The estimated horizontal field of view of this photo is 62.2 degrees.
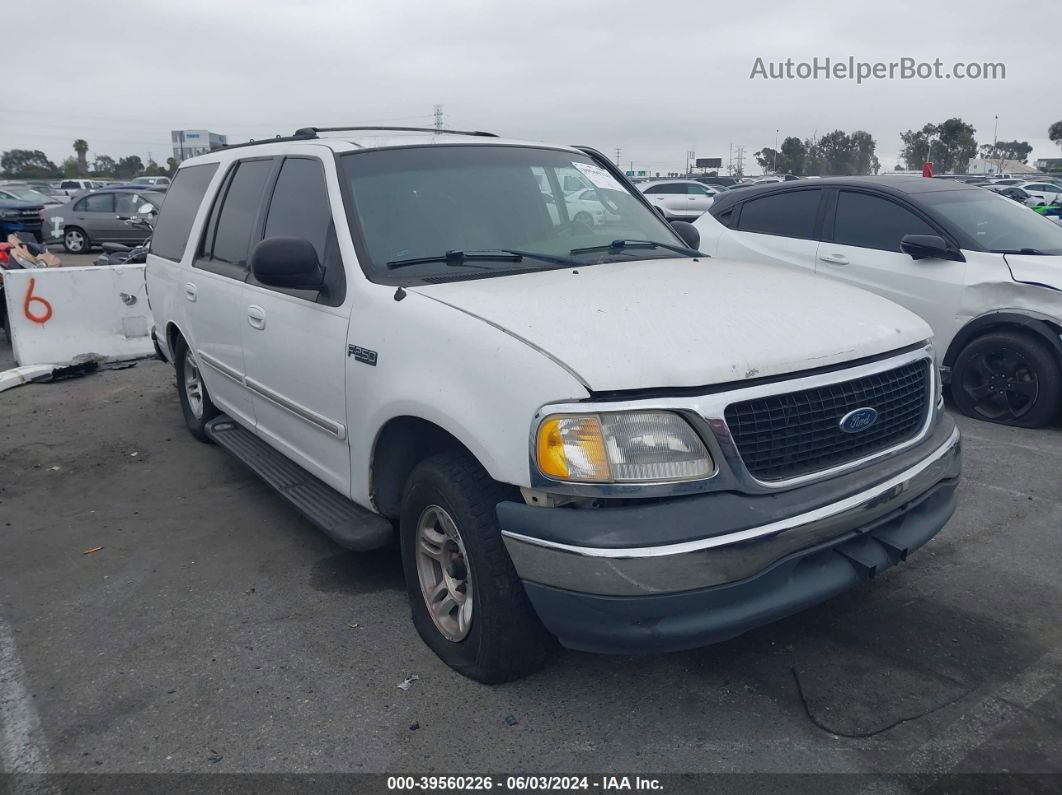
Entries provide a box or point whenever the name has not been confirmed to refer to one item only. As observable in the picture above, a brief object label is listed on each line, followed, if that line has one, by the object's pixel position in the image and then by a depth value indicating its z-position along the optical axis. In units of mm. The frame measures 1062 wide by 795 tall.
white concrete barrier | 8383
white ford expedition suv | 2545
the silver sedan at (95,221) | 20859
